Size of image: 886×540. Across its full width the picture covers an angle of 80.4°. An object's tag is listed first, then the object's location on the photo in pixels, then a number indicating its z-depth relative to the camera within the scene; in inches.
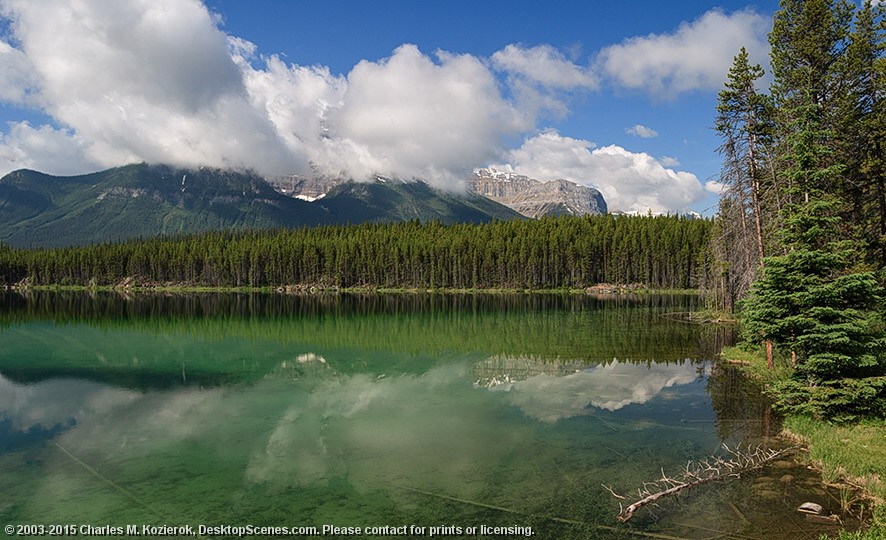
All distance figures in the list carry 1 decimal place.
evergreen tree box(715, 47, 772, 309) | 1149.7
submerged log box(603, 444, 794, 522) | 544.7
